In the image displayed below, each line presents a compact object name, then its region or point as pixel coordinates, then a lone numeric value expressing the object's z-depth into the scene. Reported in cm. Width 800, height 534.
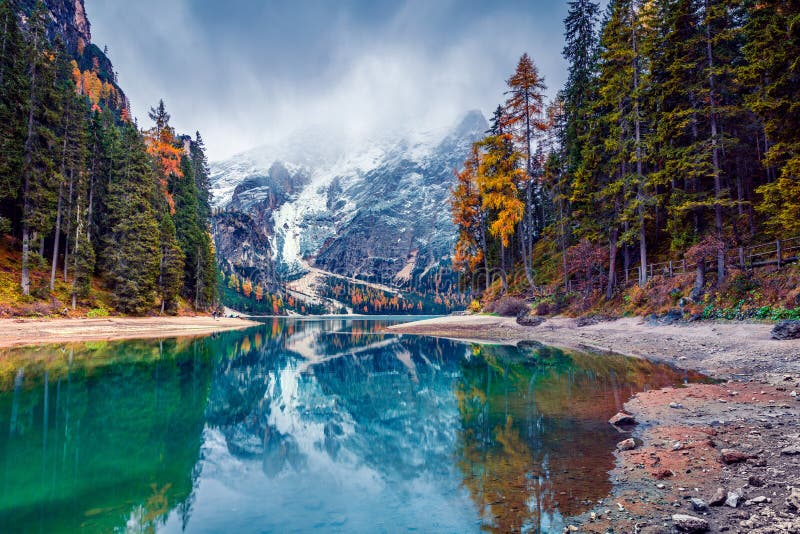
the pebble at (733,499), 444
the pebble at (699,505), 450
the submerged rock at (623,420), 835
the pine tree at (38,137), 3166
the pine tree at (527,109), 3509
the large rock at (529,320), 3130
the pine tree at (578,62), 3562
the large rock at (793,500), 405
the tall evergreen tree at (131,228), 3924
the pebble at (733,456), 566
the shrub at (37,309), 2680
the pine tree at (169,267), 4653
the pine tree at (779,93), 1614
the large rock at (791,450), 557
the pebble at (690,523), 408
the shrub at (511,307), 3572
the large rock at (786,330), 1330
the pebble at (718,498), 454
